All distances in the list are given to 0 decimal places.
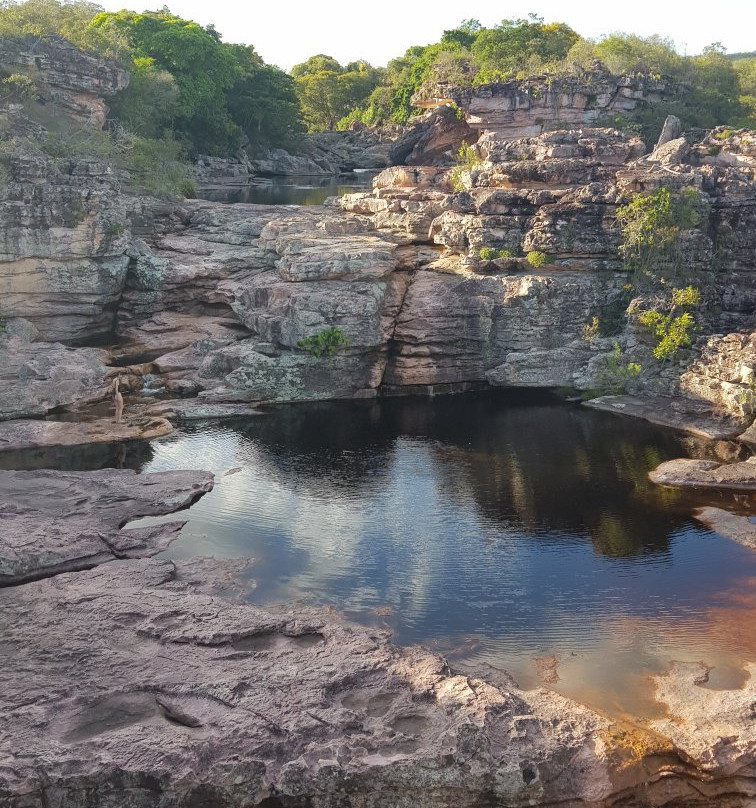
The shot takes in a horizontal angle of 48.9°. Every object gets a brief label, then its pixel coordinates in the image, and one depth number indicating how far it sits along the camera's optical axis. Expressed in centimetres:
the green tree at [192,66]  6262
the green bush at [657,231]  3169
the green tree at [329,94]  9388
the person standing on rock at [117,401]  2725
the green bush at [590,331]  3183
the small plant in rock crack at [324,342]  3031
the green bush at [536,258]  3225
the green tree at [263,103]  7194
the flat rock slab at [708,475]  2328
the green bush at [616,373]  3039
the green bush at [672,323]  2961
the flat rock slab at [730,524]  2039
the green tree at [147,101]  5003
